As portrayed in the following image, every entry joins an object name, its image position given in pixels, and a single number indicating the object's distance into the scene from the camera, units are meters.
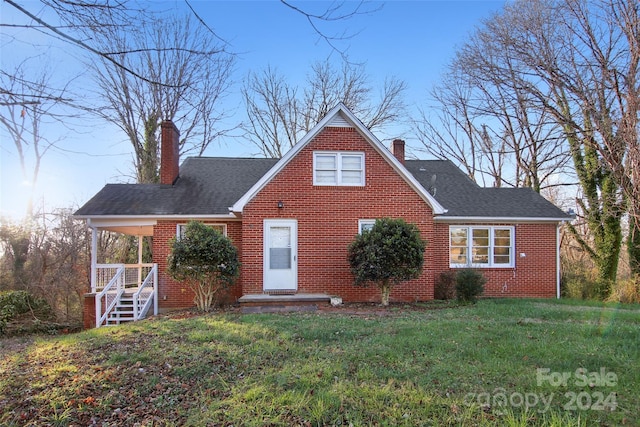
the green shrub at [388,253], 10.51
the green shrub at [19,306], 10.46
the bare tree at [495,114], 18.52
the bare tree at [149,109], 21.39
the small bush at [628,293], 13.07
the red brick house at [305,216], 11.89
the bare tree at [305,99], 27.72
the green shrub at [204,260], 10.39
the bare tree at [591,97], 13.86
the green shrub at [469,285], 11.54
